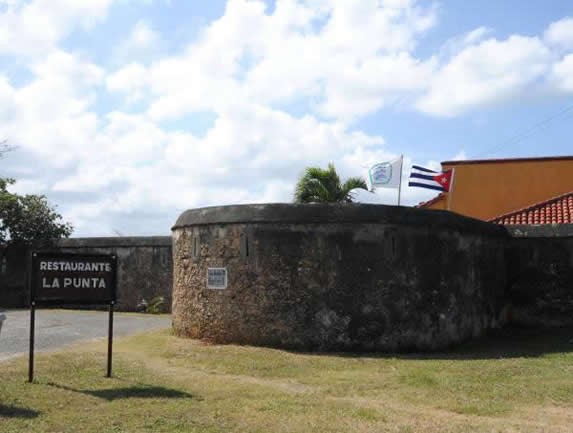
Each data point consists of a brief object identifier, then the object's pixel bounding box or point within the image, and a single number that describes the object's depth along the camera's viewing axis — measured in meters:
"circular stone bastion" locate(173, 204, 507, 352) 11.58
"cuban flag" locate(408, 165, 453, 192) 19.83
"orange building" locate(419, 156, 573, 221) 22.00
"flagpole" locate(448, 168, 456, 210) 20.73
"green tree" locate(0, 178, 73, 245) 22.47
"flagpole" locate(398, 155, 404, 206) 16.81
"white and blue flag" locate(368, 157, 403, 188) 16.88
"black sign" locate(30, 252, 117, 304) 8.92
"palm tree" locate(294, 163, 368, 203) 20.53
